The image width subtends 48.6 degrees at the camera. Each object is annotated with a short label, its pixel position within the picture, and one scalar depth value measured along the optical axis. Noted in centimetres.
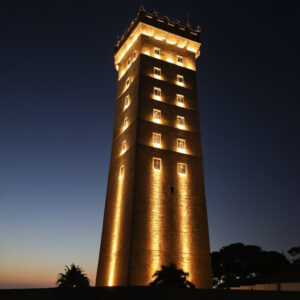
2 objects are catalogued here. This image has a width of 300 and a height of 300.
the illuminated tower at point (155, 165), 2456
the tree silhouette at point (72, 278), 2781
